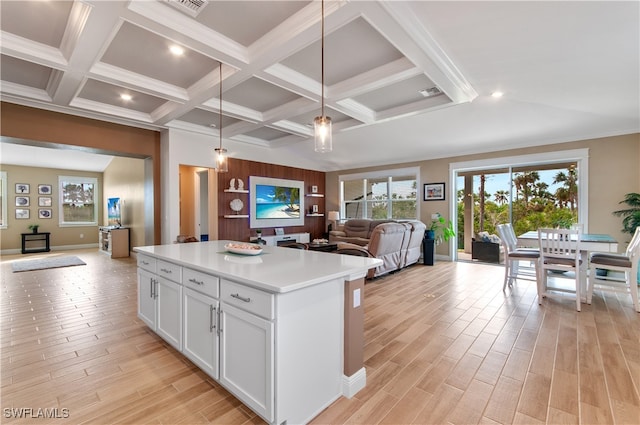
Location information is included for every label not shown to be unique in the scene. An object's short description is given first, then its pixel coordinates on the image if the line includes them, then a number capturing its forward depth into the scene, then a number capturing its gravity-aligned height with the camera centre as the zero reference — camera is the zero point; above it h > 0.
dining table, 3.45 -0.44
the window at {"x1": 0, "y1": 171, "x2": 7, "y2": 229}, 8.10 +0.31
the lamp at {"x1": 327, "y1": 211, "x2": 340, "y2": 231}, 8.52 -0.24
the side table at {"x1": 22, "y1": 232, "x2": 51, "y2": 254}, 8.22 -0.93
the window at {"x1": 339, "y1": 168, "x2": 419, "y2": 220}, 7.62 +0.40
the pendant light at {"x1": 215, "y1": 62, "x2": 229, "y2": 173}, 3.58 +0.61
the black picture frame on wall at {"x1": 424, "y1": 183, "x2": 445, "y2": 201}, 6.94 +0.41
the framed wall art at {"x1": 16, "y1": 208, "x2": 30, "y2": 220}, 8.34 -0.10
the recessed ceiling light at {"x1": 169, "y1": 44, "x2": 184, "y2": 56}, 2.96 +1.67
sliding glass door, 5.53 +0.25
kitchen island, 1.54 -0.72
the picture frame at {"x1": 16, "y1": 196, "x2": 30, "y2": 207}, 8.34 +0.25
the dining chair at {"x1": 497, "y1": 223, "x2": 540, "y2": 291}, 4.12 -0.67
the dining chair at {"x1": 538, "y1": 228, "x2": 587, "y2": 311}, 3.51 -0.63
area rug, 5.98 -1.21
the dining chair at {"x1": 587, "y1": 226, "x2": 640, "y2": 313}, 3.37 -0.73
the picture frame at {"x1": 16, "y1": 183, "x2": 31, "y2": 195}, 8.38 +0.63
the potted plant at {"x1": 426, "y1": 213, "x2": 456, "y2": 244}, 6.67 -0.50
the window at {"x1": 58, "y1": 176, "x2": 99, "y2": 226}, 9.16 +0.29
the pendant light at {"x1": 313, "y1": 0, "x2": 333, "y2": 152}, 2.29 +0.62
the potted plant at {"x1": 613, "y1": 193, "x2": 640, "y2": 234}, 4.57 -0.08
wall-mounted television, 7.15 +0.18
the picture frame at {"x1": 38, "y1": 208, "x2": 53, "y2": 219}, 8.70 -0.10
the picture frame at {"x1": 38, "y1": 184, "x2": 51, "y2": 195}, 8.74 +0.63
